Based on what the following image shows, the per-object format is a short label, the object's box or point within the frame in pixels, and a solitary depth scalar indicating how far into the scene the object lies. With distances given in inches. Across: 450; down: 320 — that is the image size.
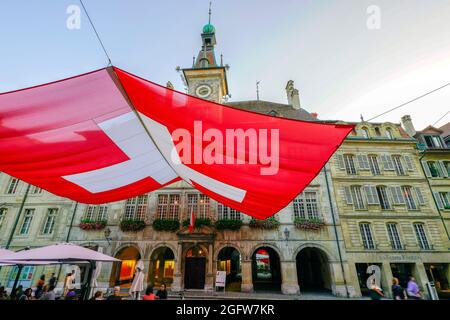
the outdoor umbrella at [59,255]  259.1
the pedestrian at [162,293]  292.0
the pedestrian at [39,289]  363.5
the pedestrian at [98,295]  259.1
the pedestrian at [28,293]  307.8
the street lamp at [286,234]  611.1
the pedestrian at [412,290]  346.9
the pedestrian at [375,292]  302.5
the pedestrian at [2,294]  323.4
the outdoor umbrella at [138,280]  337.7
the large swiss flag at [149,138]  101.3
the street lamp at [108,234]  613.6
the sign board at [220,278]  516.4
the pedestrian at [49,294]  298.5
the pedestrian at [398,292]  317.7
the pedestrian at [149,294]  245.2
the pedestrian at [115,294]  262.8
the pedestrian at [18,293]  345.9
